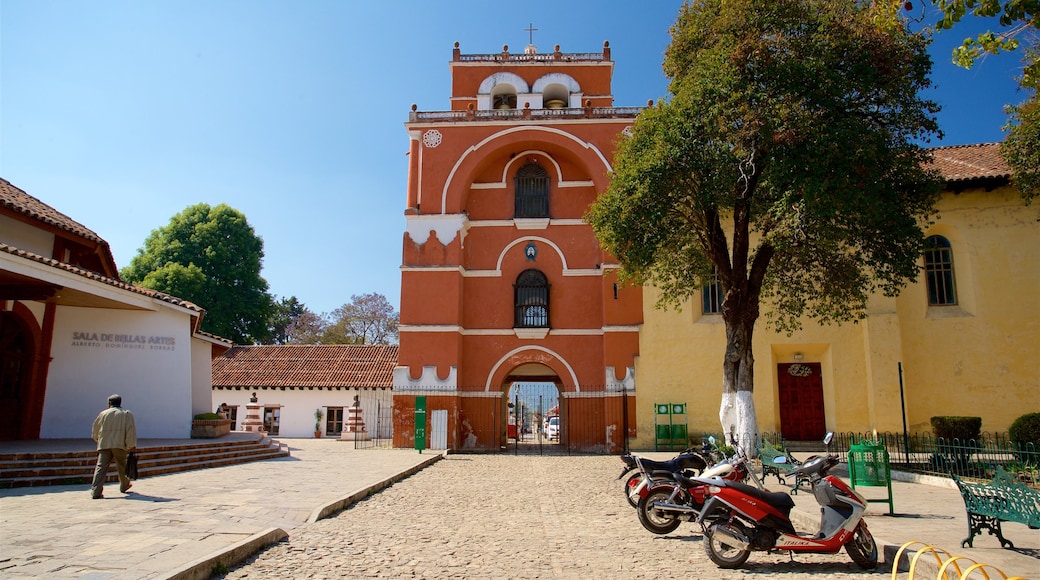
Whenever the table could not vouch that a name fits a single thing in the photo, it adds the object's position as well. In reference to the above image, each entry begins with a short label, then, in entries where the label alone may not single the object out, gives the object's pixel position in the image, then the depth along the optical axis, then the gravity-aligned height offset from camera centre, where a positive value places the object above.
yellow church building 19.17 +1.32
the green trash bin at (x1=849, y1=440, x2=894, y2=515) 8.87 -0.86
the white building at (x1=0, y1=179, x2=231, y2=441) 14.97 +1.30
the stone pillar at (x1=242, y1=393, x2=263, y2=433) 25.97 -0.72
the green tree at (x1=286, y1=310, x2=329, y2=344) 46.41 +4.59
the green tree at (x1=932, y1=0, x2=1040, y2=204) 5.75 +3.97
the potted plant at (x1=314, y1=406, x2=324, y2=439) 29.76 -0.87
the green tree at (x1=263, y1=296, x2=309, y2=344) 51.66 +5.64
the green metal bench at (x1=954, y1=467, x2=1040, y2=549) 5.96 -0.93
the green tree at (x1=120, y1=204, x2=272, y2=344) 36.97 +7.02
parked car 36.98 -1.67
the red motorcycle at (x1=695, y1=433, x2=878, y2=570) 6.41 -1.17
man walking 9.78 -0.50
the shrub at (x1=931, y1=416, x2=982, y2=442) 16.67 -0.74
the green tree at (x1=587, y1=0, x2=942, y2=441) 12.37 +4.31
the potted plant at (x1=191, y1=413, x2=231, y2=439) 17.78 -0.66
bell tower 21.92 +3.89
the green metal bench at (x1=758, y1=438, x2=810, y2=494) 10.01 -1.00
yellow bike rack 4.64 -1.24
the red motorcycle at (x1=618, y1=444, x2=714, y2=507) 8.52 -0.90
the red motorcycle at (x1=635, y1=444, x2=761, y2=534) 8.02 -1.13
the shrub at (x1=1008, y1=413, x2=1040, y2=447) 14.37 -0.68
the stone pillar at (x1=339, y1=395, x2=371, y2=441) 28.30 -1.01
